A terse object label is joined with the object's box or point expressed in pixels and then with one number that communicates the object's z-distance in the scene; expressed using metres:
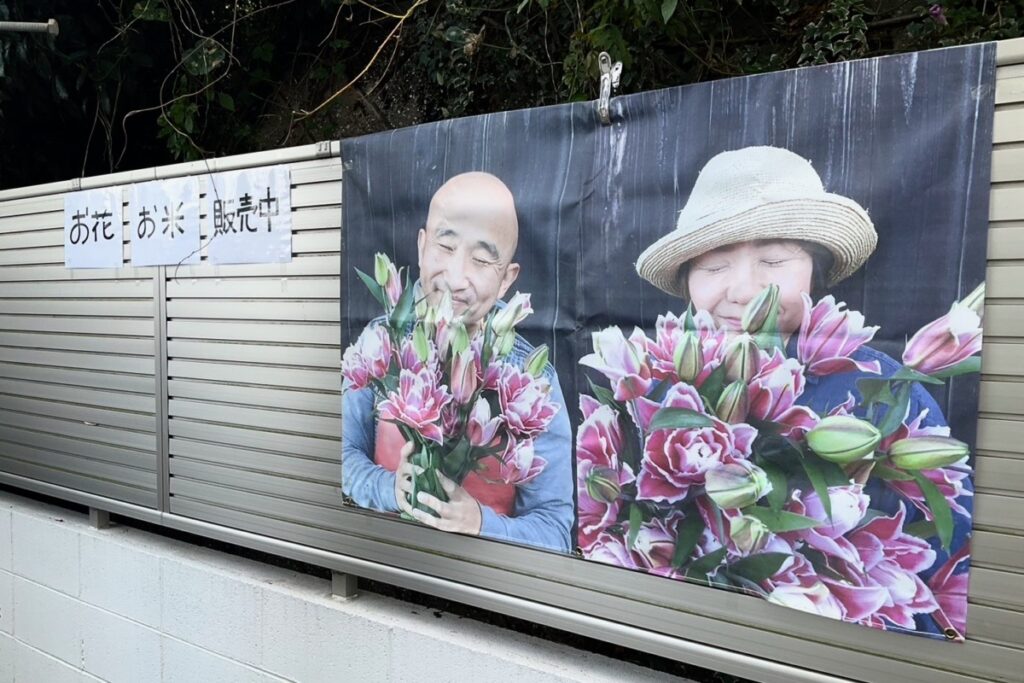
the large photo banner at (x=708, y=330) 1.83
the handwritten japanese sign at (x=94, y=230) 3.75
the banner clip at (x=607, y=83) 2.26
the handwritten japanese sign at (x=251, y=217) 3.09
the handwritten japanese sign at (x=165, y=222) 3.44
